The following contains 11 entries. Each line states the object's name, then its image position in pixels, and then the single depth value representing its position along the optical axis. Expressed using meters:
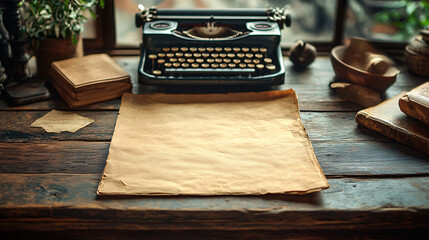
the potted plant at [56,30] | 1.66
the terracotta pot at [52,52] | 1.72
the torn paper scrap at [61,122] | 1.38
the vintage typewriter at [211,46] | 1.63
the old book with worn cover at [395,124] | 1.29
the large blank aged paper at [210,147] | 1.08
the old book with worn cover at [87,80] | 1.53
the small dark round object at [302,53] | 1.94
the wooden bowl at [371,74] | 1.60
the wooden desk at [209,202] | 1.01
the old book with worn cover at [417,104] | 1.31
